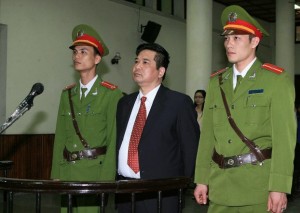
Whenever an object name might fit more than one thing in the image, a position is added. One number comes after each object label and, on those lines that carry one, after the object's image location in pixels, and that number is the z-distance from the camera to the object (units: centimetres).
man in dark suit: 252
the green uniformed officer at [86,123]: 292
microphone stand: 177
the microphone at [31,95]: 183
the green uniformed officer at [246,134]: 210
